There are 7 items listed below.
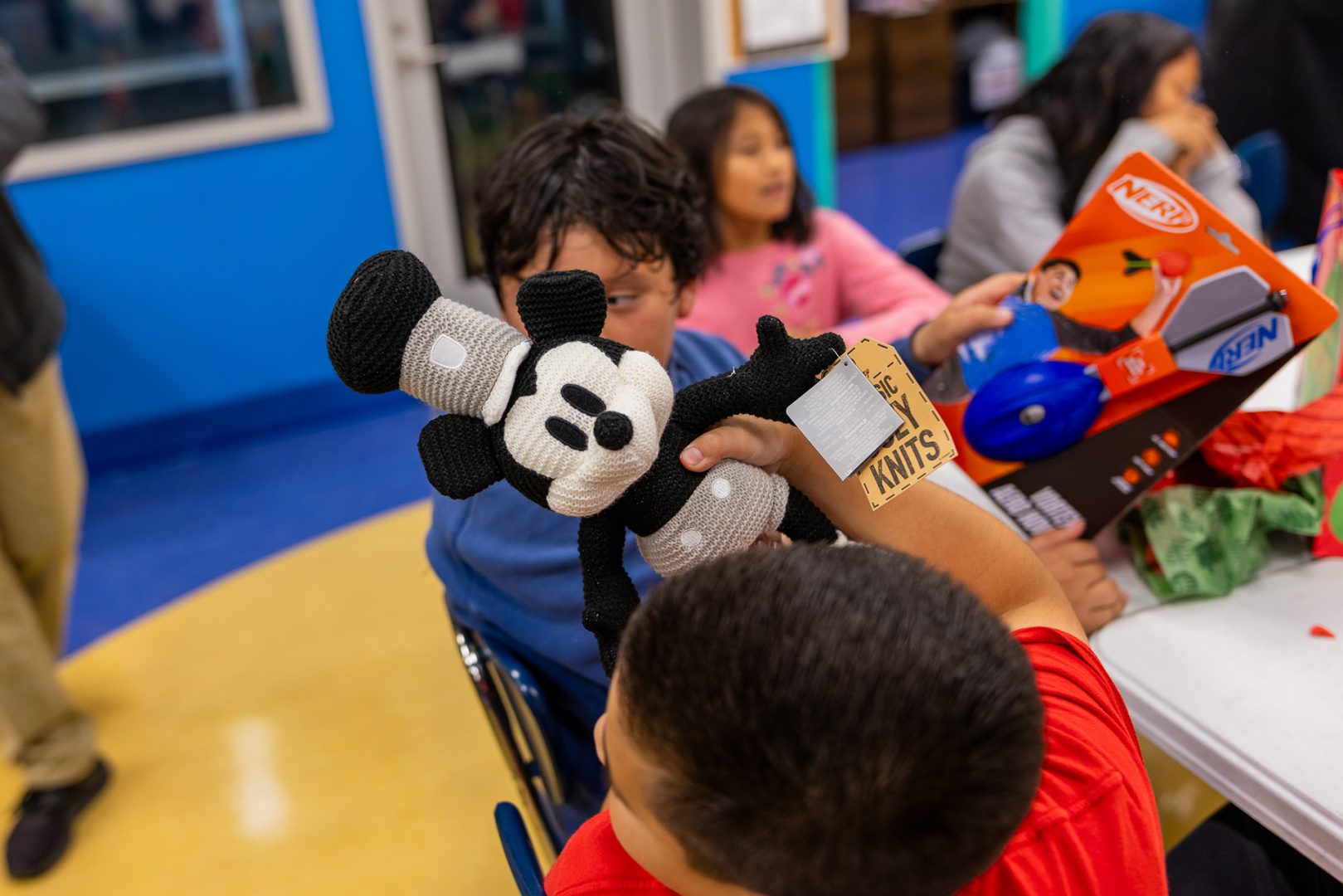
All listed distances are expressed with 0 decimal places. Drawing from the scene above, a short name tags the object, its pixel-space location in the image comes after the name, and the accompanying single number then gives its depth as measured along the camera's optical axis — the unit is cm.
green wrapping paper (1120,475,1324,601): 85
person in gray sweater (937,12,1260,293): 168
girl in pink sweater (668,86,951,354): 163
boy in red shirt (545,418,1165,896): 41
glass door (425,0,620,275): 300
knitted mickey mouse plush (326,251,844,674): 50
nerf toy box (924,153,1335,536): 79
